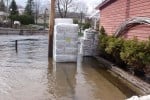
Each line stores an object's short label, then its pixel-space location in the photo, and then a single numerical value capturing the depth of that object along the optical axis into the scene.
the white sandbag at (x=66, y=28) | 5.98
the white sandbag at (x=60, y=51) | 6.02
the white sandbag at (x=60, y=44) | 6.01
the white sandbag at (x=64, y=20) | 6.39
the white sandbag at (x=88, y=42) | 7.23
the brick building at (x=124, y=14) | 4.84
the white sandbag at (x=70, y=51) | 6.02
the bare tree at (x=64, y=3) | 22.77
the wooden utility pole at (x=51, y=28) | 6.64
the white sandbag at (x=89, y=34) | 7.25
